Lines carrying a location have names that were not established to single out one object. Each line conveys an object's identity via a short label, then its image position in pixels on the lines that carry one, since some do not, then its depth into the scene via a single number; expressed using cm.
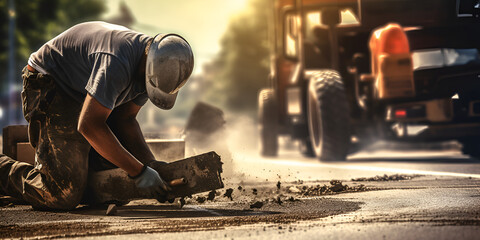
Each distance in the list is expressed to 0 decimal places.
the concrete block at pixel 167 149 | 1211
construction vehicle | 1606
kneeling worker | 839
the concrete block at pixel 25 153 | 1127
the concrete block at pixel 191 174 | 908
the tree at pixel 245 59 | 6475
